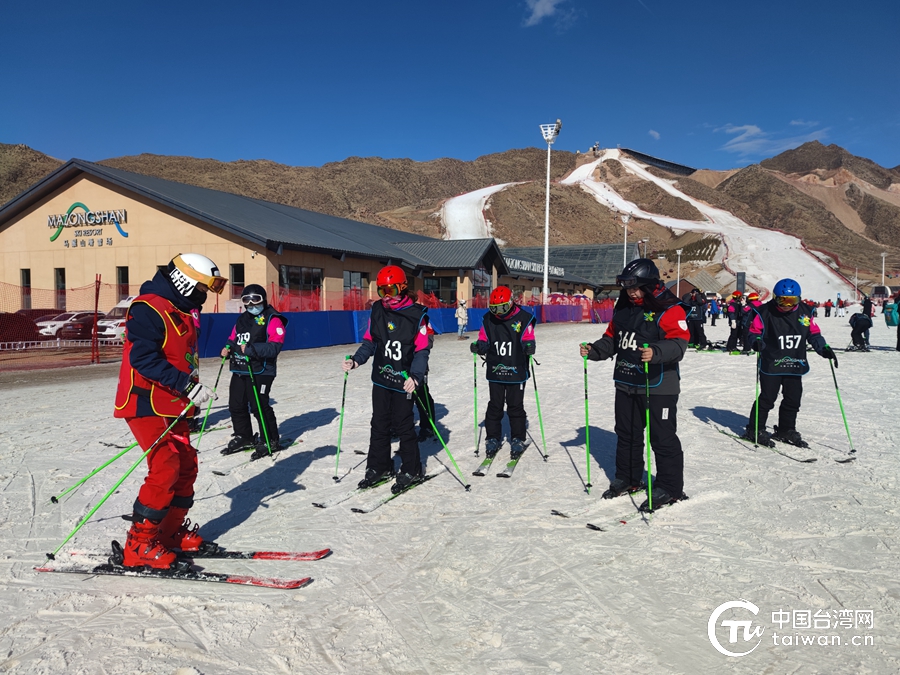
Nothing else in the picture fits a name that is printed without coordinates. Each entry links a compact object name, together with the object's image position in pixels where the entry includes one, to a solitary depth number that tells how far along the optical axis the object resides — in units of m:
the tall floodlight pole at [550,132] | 31.53
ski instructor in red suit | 3.70
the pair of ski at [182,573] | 3.73
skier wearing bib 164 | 4.96
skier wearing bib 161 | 6.75
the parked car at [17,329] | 18.86
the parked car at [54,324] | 20.05
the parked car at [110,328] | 19.47
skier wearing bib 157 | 7.17
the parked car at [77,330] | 20.17
